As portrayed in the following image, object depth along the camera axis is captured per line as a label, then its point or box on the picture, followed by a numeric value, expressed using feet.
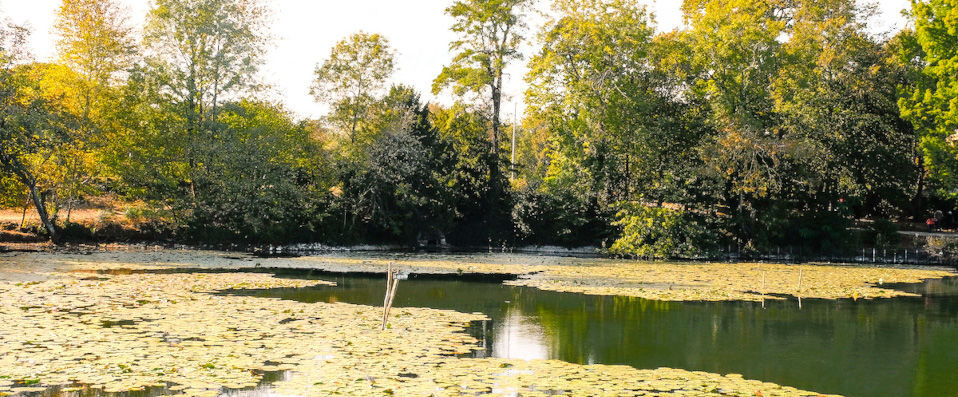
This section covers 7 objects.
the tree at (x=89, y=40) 124.36
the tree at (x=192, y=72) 130.57
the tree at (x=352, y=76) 174.91
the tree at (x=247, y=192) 128.16
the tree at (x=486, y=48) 150.51
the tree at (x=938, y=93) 127.85
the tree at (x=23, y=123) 109.70
